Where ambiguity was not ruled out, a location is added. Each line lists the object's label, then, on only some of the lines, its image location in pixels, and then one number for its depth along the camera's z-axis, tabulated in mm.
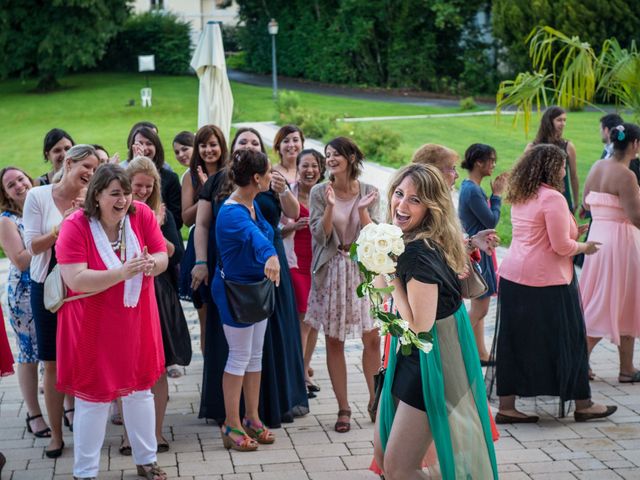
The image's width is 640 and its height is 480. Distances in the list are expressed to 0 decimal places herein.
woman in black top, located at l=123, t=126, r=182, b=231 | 7215
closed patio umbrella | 11172
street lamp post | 32353
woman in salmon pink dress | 7297
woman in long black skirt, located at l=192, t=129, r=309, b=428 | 6348
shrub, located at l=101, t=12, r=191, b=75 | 41938
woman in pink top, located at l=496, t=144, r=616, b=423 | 6188
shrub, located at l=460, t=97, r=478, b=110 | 30172
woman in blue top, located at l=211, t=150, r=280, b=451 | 5691
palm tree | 8852
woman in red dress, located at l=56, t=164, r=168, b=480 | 5012
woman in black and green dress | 4160
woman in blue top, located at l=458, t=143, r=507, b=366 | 7340
